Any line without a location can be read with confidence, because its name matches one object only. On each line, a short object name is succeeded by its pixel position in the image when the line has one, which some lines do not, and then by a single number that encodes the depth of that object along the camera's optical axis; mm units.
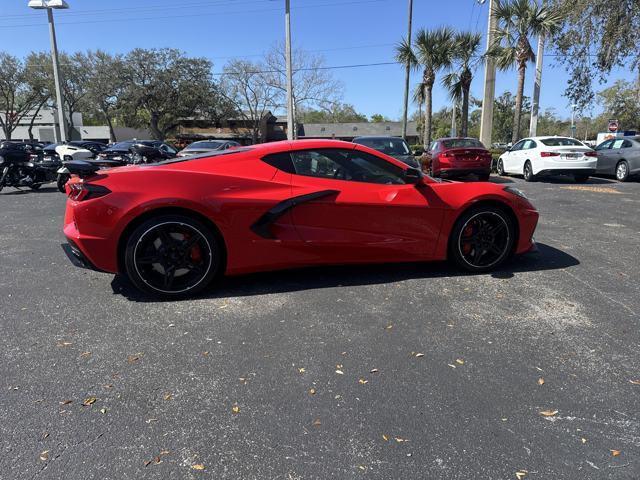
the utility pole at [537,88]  19562
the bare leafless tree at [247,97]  51969
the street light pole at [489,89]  21047
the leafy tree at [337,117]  93112
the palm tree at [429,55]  23672
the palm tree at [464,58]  23016
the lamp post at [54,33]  22719
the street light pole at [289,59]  24475
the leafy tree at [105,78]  49969
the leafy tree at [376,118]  111519
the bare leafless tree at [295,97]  50234
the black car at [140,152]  18078
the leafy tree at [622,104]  57125
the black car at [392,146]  10867
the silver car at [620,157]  13734
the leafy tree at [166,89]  50500
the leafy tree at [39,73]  50312
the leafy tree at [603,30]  13383
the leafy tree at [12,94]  48406
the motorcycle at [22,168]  11633
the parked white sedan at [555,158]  13141
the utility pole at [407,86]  29688
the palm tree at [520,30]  18141
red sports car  3871
